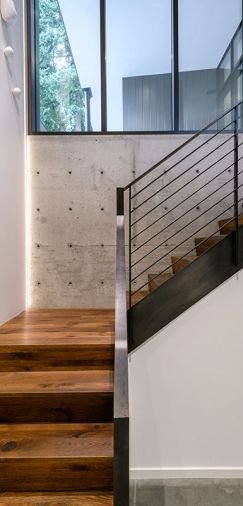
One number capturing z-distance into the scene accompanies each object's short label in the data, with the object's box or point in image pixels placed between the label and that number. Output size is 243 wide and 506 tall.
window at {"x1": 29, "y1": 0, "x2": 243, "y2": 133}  3.87
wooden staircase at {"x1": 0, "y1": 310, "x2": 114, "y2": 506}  1.70
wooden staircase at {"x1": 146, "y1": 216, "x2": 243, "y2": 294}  2.89
